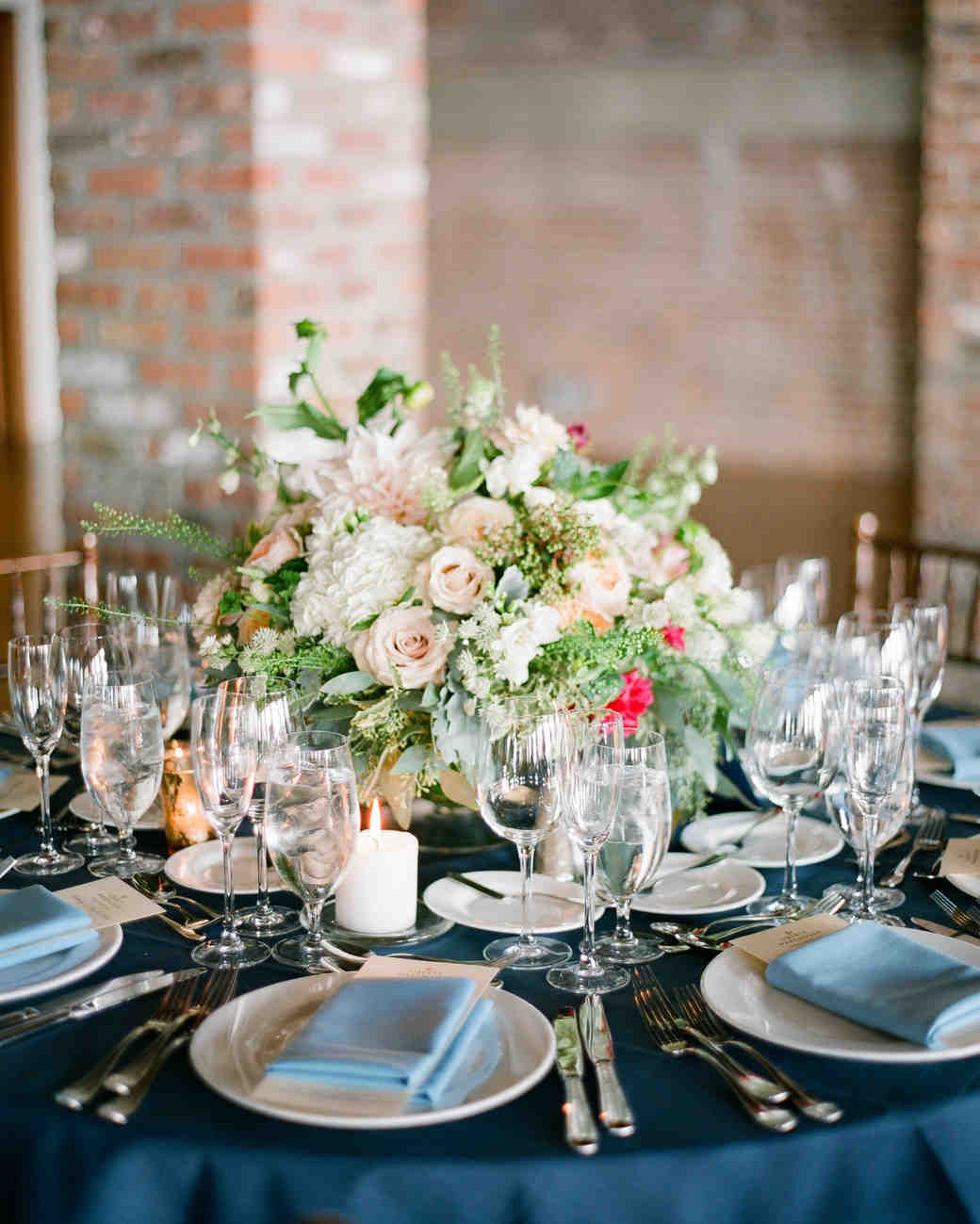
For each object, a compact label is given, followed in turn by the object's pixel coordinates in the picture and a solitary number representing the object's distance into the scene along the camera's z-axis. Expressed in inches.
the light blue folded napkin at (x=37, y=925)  58.0
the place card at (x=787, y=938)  59.1
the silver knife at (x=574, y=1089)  46.4
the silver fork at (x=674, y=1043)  47.7
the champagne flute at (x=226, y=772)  60.6
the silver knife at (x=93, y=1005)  53.2
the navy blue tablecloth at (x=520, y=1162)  45.5
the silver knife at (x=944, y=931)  62.2
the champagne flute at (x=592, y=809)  57.1
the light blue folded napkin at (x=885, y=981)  52.7
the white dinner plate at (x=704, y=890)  65.0
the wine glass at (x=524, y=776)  59.2
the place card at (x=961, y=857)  69.4
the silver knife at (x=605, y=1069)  47.4
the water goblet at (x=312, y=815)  56.5
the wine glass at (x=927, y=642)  87.4
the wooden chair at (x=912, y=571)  125.2
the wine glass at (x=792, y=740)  65.6
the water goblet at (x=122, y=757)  64.2
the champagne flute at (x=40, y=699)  71.8
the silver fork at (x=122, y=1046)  48.8
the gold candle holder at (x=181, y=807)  72.2
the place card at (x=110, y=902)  63.3
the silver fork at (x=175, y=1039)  48.1
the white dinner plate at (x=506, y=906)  63.4
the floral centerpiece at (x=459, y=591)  67.1
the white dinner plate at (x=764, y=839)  72.0
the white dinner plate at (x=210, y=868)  67.7
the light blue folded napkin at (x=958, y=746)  84.2
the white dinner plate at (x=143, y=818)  76.4
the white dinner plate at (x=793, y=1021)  51.5
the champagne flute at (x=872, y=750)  63.2
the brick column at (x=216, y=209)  135.9
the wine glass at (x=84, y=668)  74.7
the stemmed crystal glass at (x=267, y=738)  62.9
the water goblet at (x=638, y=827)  57.4
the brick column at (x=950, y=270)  215.9
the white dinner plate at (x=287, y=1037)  47.2
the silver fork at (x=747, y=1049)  48.2
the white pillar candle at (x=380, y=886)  62.0
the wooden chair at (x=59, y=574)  119.4
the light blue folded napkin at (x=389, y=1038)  48.3
